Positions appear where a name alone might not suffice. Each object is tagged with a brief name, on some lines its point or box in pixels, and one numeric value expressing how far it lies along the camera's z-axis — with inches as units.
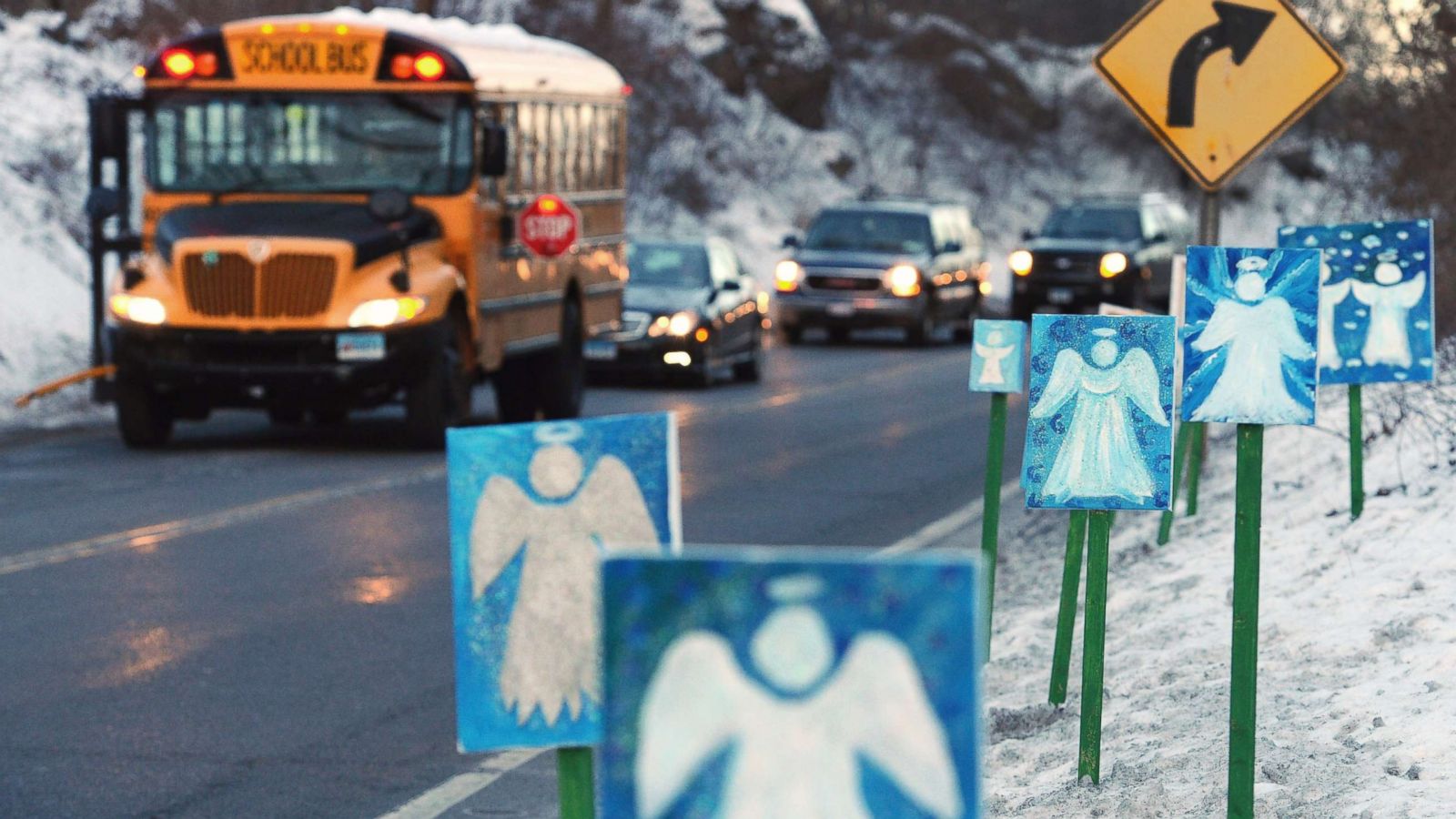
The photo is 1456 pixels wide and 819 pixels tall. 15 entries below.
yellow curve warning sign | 813.2
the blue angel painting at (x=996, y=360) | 644.7
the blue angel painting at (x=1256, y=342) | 493.0
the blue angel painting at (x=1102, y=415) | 501.0
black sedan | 1790.1
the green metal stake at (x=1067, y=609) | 566.9
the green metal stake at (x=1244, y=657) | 431.5
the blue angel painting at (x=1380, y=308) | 847.1
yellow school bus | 1261.1
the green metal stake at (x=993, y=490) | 649.0
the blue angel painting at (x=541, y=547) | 302.2
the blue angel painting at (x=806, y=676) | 218.7
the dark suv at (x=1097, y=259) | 2746.1
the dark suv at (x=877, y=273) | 2363.4
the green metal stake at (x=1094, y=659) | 490.6
